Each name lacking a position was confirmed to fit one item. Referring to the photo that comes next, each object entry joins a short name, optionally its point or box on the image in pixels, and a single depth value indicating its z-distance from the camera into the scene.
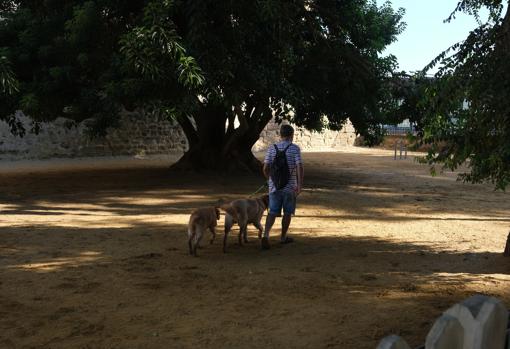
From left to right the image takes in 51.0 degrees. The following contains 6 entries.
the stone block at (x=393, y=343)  1.60
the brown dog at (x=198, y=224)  6.56
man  7.01
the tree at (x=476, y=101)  4.75
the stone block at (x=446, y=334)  1.66
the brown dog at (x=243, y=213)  6.84
